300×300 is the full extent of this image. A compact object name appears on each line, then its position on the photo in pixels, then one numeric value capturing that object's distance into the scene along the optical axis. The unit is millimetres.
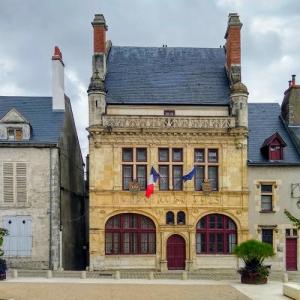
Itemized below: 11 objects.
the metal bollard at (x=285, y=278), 29681
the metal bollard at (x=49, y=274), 29969
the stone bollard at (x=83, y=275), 30047
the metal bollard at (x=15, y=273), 30266
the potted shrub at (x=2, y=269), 28727
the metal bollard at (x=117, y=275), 30150
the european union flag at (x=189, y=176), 34750
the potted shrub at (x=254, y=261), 28516
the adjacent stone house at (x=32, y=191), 34219
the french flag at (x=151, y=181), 34562
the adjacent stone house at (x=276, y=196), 36156
